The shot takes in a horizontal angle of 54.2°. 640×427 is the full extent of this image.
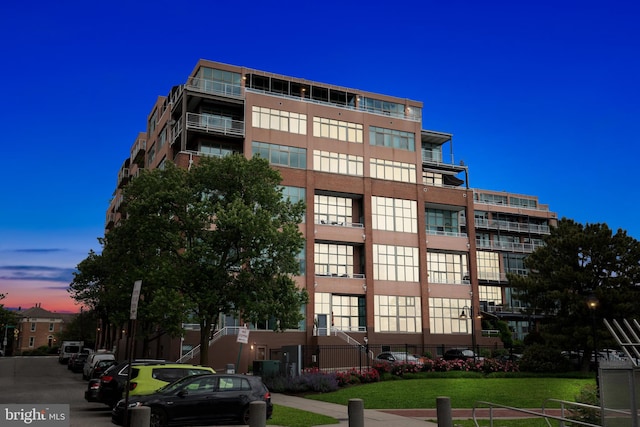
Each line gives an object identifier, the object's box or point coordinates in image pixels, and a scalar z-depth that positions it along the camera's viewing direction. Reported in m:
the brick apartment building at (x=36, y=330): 140.38
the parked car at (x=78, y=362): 50.12
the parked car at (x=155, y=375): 17.53
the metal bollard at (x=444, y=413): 12.01
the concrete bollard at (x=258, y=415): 11.12
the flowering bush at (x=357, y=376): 28.69
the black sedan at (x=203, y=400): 15.27
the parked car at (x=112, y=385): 19.23
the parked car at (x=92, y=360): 35.59
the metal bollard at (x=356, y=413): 11.88
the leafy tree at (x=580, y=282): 33.72
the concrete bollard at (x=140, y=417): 10.61
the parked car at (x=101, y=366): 29.56
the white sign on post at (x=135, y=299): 12.20
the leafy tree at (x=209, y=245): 30.41
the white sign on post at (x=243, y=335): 24.09
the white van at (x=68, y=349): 64.19
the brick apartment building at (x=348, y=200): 49.25
